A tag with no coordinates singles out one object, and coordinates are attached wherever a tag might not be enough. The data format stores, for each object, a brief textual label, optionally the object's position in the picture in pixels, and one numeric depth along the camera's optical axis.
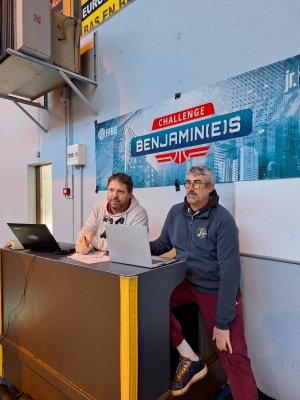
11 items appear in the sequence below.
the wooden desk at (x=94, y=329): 1.06
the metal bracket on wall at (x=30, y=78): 2.29
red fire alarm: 3.09
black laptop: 1.53
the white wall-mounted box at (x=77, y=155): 2.88
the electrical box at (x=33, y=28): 2.14
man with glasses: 1.34
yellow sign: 2.57
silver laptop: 1.15
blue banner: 1.54
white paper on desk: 1.35
